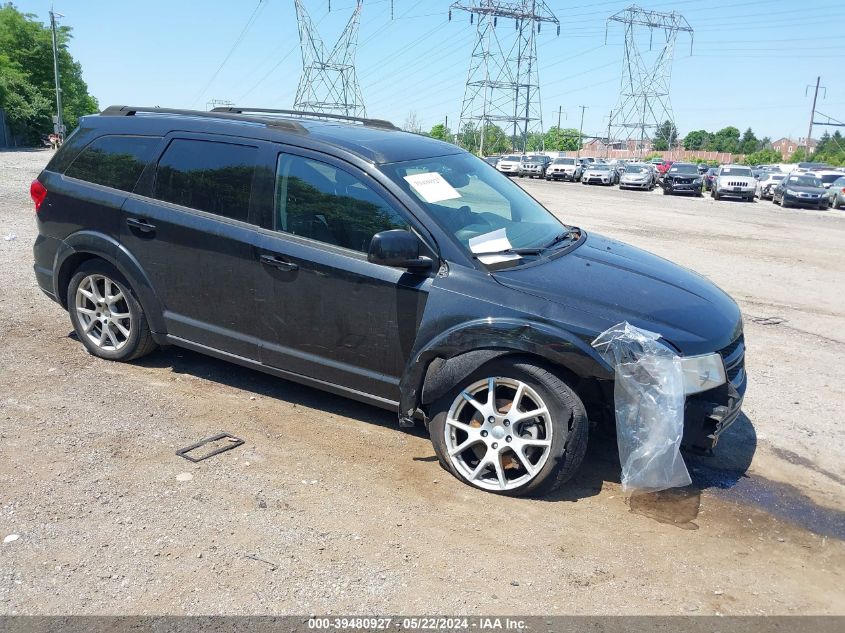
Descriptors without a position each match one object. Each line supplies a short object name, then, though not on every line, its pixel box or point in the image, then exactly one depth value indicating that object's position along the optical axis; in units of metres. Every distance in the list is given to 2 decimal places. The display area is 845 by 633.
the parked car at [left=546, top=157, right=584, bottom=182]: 46.44
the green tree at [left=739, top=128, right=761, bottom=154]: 111.56
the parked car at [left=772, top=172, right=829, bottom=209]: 29.38
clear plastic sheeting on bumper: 3.71
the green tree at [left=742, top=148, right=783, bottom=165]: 84.44
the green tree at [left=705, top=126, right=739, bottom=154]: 117.14
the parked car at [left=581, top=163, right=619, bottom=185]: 42.47
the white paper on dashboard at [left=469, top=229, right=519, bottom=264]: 4.20
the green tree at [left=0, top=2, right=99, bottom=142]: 61.78
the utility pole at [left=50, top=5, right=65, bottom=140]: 54.88
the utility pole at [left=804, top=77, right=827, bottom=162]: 75.29
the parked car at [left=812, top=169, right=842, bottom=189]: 32.22
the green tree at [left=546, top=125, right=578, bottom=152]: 127.49
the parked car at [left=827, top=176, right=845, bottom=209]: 29.74
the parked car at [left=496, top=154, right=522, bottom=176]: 50.57
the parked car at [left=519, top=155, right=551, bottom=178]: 49.78
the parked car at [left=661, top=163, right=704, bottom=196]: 34.91
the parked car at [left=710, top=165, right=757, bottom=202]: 32.75
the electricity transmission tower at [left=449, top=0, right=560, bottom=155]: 66.62
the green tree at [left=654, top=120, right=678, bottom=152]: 91.06
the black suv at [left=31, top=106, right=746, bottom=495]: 3.88
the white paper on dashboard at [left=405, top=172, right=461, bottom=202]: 4.39
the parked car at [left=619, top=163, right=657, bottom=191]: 38.50
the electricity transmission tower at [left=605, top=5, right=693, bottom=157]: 79.81
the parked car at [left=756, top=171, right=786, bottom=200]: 34.00
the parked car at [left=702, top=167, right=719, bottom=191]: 40.32
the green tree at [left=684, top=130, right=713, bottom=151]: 129.50
